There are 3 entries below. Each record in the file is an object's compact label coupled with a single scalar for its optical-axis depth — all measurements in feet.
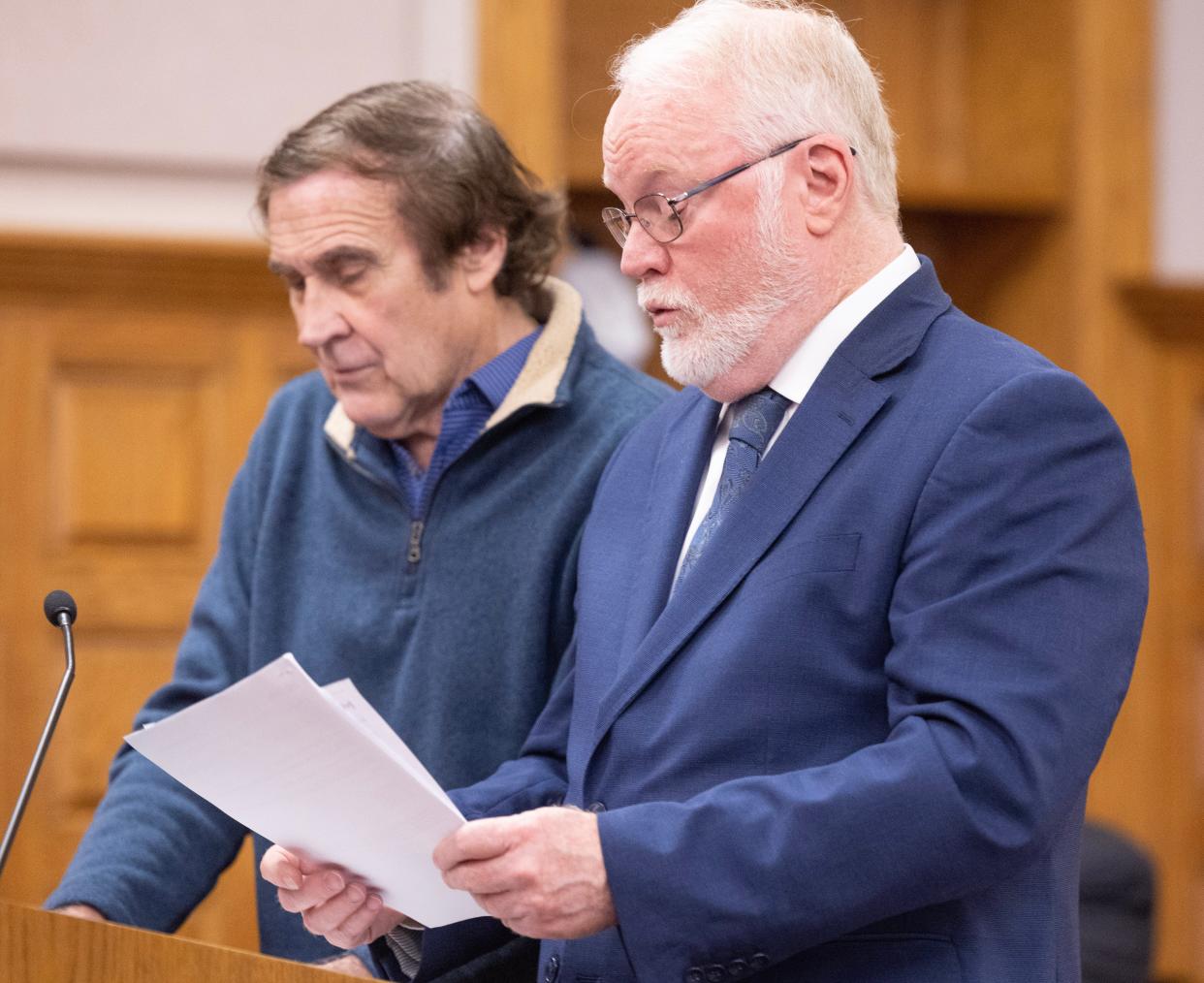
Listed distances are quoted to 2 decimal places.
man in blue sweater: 14.91
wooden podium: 13.38
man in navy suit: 13.42
